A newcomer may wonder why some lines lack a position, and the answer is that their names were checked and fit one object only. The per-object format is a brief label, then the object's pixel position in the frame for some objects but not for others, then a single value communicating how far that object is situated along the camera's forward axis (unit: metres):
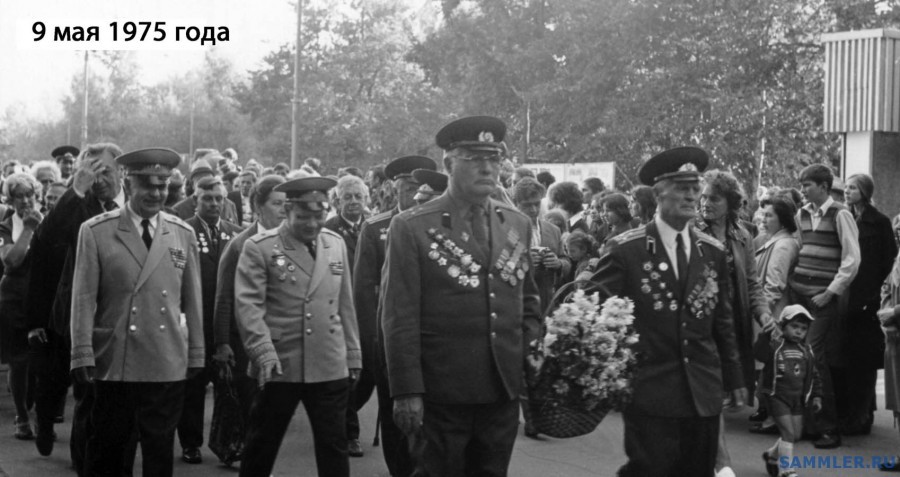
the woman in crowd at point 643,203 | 10.05
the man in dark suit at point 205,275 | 9.17
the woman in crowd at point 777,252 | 10.38
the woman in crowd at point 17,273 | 10.21
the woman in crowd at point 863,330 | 10.45
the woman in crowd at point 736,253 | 7.93
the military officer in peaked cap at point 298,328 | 6.83
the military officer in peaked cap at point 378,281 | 7.59
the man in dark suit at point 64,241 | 8.15
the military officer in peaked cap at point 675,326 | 6.00
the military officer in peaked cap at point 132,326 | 6.69
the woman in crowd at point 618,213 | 10.59
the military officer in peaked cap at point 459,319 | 5.43
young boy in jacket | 8.62
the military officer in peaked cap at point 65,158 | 14.84
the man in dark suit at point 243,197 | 14.57
